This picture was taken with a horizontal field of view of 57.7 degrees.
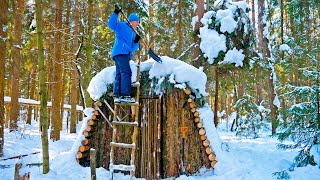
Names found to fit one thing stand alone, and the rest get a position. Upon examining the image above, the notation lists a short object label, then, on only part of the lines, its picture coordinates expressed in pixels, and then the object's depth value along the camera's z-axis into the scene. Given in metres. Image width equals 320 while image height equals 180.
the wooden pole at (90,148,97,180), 5.14
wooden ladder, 5.45
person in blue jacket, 6.14
